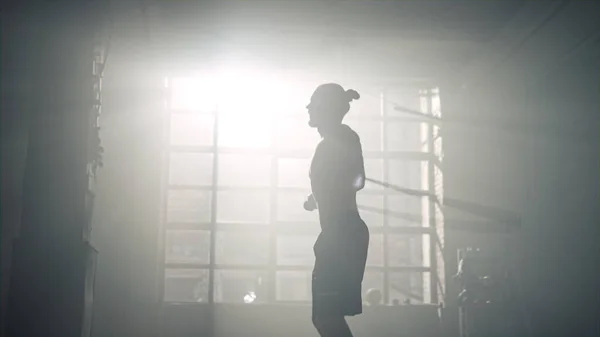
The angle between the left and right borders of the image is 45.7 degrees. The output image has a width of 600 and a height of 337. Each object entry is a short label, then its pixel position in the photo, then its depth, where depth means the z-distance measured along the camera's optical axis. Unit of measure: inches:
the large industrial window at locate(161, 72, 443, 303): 335.0
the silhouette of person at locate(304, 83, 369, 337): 139.2
